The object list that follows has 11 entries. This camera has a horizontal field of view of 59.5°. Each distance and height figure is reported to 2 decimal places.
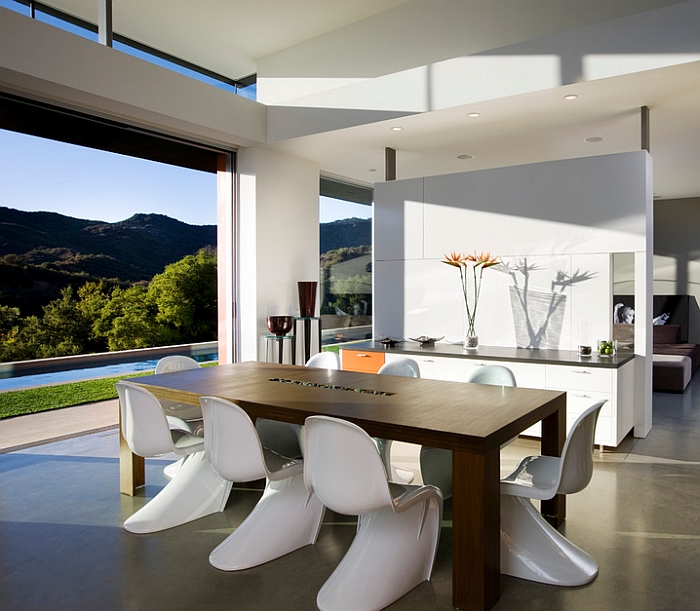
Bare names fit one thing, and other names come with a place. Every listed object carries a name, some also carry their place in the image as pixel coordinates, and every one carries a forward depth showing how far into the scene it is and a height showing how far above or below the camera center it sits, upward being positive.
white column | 6.39 +0.62
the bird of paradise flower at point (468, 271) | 5.62 +0.24
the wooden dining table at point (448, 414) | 2.42 -0.54
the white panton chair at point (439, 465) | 3.63 -1.01
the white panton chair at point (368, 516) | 2.41 -1.00
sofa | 7.19 -0.79
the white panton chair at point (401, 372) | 4.07 -0.54
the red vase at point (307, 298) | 6.68 -0.02
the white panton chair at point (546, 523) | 2.62 -1.05
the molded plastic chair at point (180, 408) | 3.97 -0.79
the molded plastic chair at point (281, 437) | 4.01 -0.93
